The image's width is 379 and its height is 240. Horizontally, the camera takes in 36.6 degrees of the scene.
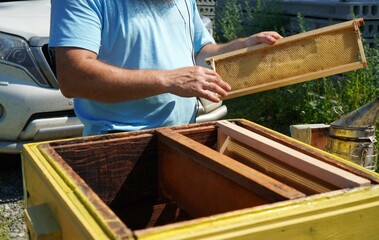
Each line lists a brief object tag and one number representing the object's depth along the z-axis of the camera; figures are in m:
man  2.08
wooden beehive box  1.32
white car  4.26
